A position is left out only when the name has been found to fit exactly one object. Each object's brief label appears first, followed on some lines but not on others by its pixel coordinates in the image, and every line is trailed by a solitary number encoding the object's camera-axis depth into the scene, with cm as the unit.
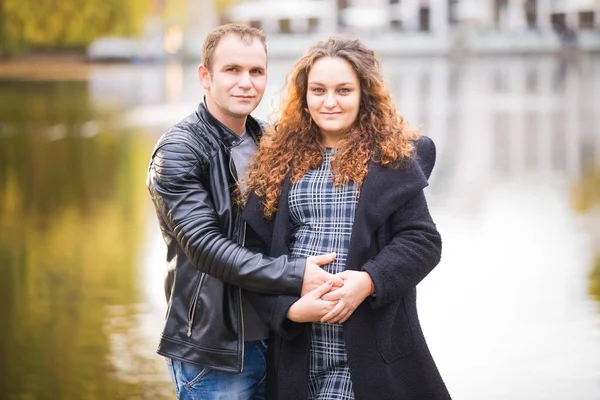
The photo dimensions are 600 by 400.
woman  290
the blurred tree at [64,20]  4006
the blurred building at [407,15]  5472
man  290
